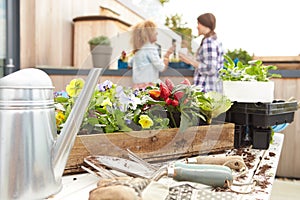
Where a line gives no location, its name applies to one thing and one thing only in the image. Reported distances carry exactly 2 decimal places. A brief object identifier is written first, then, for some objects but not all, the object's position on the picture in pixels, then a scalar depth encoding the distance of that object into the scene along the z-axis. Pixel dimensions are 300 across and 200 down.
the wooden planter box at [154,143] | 0.71
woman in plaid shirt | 2.11
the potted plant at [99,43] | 2.22
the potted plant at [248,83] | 1.09
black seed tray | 1.07
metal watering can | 0.49
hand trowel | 0.56
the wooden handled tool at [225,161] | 0.71
